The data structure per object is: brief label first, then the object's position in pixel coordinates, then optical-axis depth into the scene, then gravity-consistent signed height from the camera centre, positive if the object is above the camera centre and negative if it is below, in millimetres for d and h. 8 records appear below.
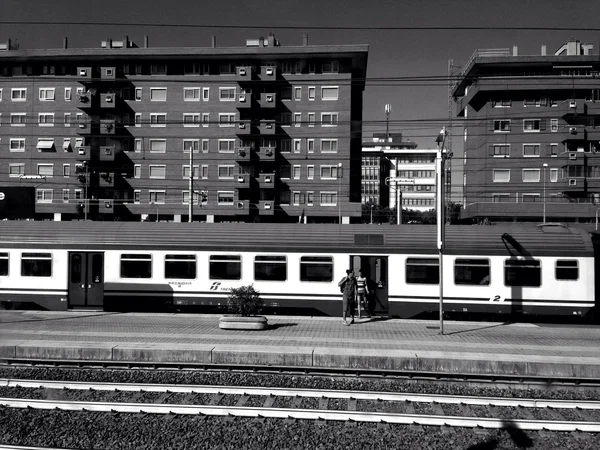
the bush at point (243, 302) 17469 -2111
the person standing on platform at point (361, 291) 19500 -1969
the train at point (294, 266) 19688 -1152
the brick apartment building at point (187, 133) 50562 +9149
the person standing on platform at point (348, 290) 18297 -1825
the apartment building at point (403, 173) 135500 +15751
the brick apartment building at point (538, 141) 57188 +9786
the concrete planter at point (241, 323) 16844 -2665
